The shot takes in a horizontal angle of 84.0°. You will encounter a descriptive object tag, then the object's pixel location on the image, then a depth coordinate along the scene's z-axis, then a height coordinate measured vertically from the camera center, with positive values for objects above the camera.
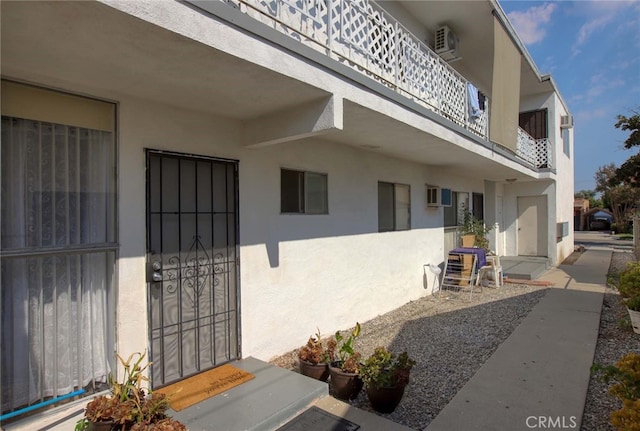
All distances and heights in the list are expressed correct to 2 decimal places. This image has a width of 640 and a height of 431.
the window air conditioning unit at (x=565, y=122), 13.49 +3.52
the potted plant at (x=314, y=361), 3.88 -1.63
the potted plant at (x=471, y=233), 10.11 -0.56
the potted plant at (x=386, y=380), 3.32 -1.57
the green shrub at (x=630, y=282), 5.50 -1.11
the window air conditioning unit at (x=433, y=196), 8.64 +0.43
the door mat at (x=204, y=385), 3.36 -1.74
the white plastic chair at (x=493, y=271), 9.27 -1.53
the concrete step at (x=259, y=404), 3.02 -1.75
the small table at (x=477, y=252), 8.87 -0.97
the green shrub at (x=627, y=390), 2.28 -1.32
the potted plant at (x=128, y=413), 2.51 -1.43
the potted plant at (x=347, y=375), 3.58 -1.64
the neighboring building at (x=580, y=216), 40.88 -0.34
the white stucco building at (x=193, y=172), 2.62 +0.47
